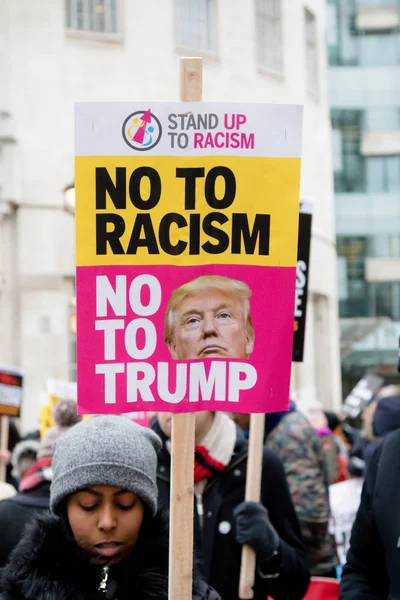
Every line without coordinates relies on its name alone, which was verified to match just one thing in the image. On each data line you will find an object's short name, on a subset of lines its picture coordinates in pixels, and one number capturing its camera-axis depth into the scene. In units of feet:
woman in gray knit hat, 10.01
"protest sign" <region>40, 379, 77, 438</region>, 26.50
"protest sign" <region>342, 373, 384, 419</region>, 50.49
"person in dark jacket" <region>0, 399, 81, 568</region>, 13.35
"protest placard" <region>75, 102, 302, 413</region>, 10.12
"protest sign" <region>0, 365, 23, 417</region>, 30.91
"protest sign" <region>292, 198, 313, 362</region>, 15.75
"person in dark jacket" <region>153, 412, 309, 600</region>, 13.46
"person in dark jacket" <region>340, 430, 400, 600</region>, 11.10
